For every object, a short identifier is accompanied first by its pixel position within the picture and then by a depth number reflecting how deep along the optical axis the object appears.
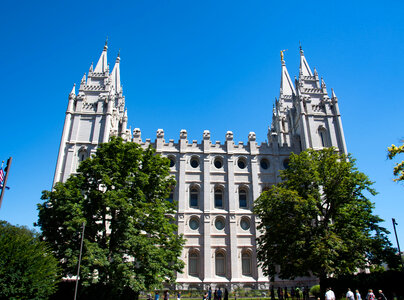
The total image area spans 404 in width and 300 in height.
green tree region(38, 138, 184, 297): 20.62
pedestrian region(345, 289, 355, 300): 17.93
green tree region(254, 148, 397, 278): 24.38
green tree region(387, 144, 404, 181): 17.45
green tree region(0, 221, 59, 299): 16.39
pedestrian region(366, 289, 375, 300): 17.93
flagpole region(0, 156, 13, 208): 15.67
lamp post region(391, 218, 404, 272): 25.44
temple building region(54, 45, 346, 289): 35.59
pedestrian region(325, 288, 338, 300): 16.27
